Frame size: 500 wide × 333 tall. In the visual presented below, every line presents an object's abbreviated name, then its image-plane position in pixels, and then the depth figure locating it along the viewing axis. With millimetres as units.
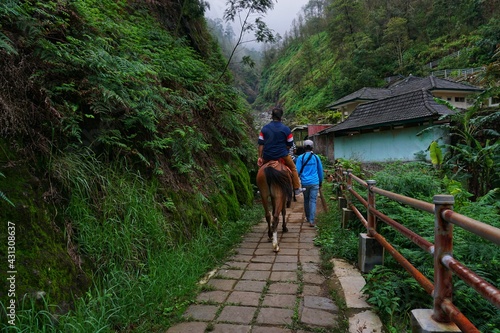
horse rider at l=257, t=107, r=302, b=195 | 4999
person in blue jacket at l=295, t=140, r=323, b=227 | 6301
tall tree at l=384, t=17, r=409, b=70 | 38469
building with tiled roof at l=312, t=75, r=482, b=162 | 11984
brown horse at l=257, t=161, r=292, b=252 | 4840
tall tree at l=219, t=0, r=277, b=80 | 8203
